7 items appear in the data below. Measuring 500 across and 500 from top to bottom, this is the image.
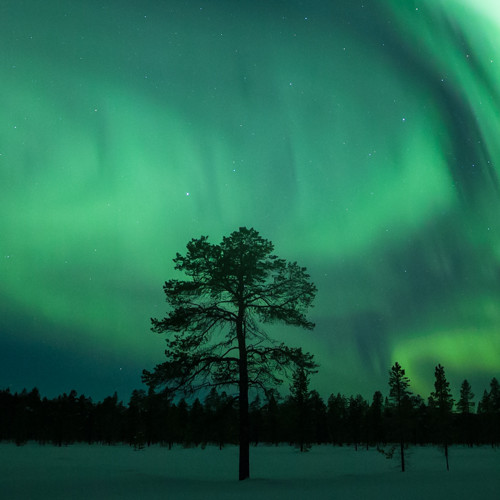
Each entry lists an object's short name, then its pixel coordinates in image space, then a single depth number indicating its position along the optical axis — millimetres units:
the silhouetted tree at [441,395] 63344
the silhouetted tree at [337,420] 119656
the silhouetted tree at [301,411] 76875
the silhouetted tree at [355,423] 107812
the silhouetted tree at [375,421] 106831
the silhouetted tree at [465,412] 98812
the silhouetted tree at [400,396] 42469
